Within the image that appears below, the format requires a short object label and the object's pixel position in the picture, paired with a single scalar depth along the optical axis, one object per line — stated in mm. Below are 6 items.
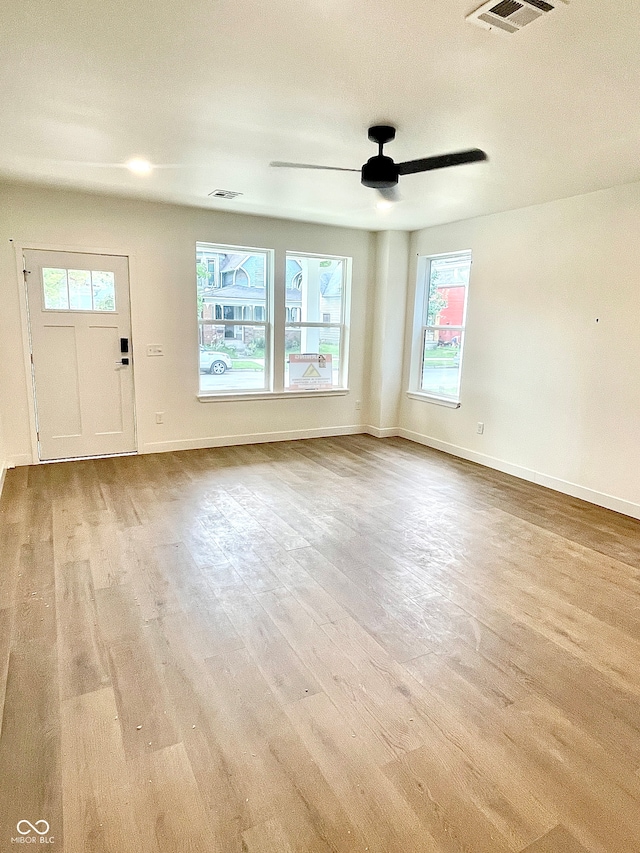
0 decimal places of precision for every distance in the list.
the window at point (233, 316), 5383
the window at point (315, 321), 5883
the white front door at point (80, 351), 4598
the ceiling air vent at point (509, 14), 1698
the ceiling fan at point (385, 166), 2689
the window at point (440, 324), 5562
